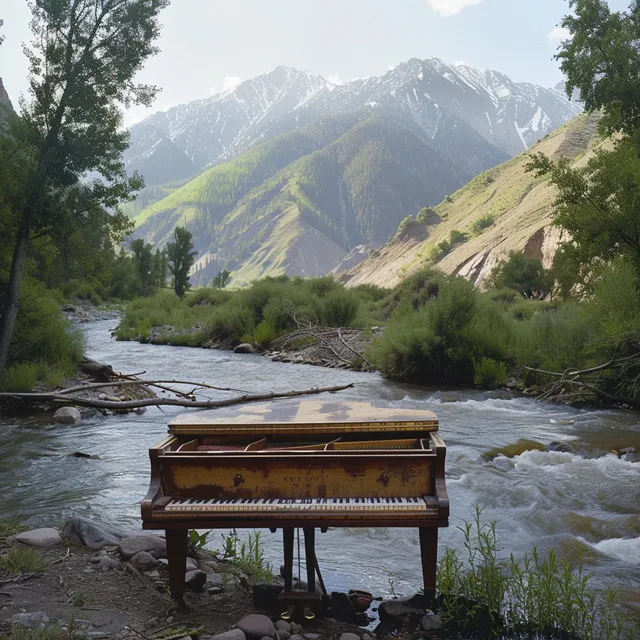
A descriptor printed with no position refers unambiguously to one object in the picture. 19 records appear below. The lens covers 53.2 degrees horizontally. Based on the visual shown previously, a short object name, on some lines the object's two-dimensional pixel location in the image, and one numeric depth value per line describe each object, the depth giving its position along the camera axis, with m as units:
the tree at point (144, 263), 64.19
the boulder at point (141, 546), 5.05
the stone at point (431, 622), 3.93
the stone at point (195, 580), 4.42
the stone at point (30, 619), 3.66
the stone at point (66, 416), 11.50
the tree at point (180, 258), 59.16
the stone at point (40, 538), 5.20
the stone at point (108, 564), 4.75
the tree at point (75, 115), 13.74
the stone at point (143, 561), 4.80
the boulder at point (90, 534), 5.32
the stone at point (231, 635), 3.62
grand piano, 3.61
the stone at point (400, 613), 4.04
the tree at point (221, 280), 94.79
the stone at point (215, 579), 4.58
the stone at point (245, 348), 24.03
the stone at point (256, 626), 3.73
